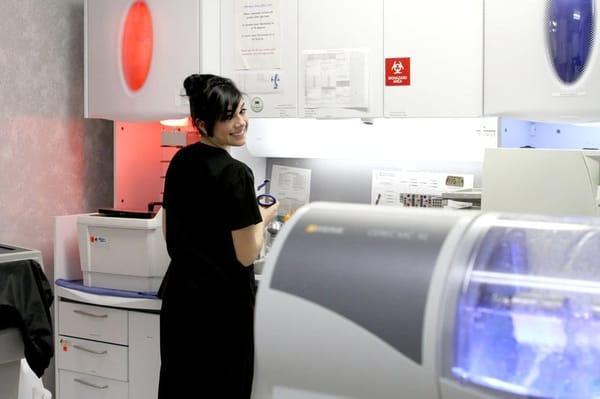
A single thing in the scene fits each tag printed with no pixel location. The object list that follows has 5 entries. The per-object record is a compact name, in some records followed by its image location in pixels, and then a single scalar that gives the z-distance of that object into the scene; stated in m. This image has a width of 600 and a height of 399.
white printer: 3.06
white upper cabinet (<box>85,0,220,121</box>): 3.15
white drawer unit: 3.02
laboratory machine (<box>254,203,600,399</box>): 0.84
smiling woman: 2.32
